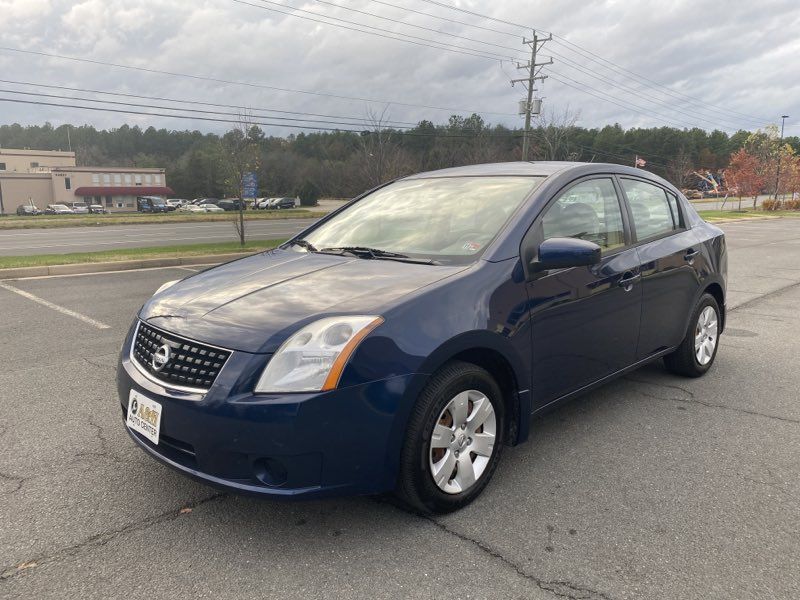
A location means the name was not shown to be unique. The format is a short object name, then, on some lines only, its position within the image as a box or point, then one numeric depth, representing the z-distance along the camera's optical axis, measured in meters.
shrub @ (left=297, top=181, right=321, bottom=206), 67.19
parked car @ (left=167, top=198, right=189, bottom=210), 68.88
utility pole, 35.13
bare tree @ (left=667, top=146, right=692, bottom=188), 53.67
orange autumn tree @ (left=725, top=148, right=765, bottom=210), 43.84
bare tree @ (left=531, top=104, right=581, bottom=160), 36.19
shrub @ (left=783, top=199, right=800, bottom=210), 49.07
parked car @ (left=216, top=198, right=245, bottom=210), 66.30
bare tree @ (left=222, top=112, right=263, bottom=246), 16.30
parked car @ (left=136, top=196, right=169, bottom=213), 61.88
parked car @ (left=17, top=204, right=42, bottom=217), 61.89
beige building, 83.06
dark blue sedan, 2.26
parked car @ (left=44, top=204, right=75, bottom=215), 64.86
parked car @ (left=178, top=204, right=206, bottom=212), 62.38
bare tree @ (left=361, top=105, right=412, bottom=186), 23.84
